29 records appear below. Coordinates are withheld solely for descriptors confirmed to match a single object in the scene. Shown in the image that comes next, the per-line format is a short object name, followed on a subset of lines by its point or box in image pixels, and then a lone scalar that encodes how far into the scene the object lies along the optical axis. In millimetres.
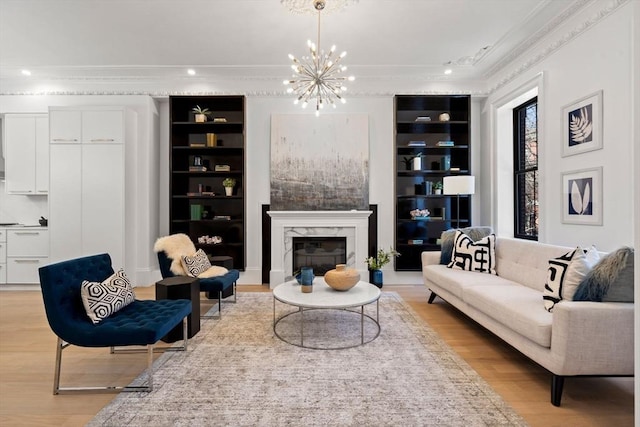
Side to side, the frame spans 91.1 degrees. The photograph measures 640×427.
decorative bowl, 2869
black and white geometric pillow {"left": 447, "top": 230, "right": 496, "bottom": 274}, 3447
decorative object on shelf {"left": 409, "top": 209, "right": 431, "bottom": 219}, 4883
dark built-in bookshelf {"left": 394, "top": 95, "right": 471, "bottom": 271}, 4848
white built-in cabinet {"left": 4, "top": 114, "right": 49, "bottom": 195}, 4699
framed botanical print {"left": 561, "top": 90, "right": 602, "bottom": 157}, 2812
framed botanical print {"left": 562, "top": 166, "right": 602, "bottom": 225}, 2811
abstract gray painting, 4828
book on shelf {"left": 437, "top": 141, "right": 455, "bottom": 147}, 4785
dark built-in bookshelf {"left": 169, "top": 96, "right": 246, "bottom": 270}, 4793
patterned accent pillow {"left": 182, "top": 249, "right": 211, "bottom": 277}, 3340
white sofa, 1784
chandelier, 2934
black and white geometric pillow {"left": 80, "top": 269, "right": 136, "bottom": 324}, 2039
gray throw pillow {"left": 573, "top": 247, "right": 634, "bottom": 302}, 1876
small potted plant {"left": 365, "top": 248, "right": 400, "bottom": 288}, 4570
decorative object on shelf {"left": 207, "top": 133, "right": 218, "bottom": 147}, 4820
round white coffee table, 2542
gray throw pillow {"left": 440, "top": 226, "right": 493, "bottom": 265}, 3775
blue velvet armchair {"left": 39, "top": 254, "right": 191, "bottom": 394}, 1939
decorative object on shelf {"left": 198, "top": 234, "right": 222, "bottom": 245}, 4758
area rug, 1720
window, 4273
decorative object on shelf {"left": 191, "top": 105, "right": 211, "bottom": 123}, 4777
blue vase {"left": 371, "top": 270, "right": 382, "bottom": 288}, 4633
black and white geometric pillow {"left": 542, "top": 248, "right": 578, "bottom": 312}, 2139
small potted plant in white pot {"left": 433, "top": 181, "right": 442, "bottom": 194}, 4859
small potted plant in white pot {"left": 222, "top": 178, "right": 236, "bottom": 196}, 4807
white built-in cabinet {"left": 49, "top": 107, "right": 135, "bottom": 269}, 4473
